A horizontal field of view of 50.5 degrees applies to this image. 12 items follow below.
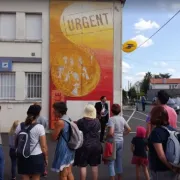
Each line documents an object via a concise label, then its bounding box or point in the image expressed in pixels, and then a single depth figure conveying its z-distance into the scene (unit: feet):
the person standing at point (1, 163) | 11.43
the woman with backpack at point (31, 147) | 9.69
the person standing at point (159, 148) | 7.40
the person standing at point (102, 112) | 23.31
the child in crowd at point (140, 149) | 12.56
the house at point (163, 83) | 225.87
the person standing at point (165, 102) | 10.47
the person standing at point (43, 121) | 14.36
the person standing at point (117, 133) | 12.46
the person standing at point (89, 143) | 11.45
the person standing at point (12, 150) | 12.87
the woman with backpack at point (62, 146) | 10.29
